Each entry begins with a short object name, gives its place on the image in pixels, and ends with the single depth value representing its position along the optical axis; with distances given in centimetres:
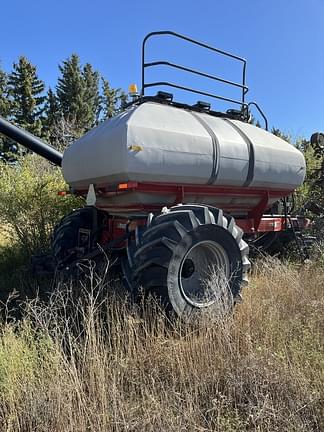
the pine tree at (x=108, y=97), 4303
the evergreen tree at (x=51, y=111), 3626
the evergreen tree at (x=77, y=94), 3922
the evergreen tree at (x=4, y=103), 3177
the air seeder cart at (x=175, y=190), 394
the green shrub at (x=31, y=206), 772
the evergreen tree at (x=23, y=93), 3522
